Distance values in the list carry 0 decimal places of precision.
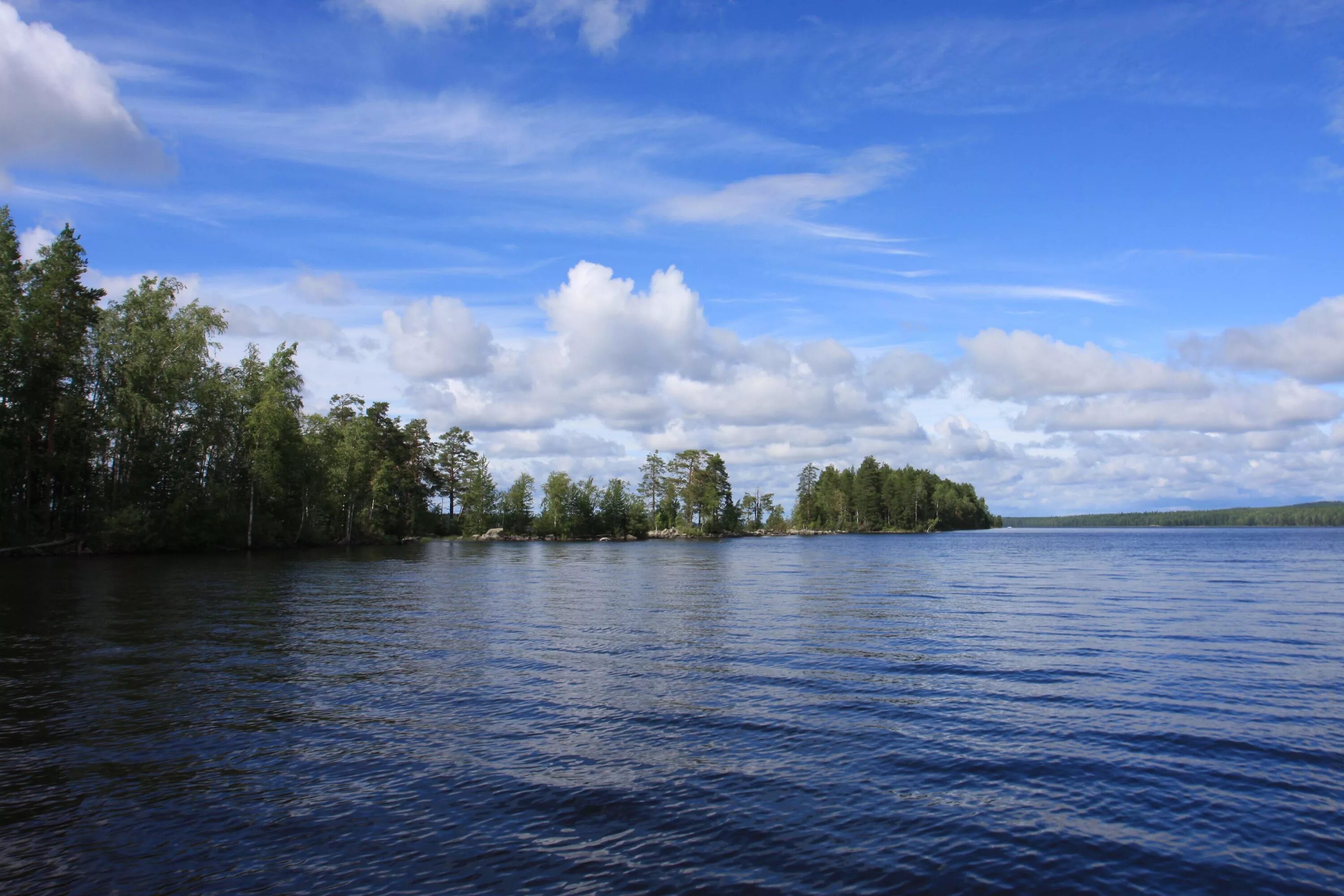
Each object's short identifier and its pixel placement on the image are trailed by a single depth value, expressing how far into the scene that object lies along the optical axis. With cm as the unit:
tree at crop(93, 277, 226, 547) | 7100
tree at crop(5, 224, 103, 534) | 6600
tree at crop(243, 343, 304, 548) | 8394
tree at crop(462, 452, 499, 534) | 15212
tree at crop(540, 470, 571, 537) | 16162
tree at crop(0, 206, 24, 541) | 6381
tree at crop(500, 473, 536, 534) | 16077
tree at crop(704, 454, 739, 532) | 18925
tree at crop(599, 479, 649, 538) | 17525
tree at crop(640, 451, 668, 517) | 18825
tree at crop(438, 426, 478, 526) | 15125
